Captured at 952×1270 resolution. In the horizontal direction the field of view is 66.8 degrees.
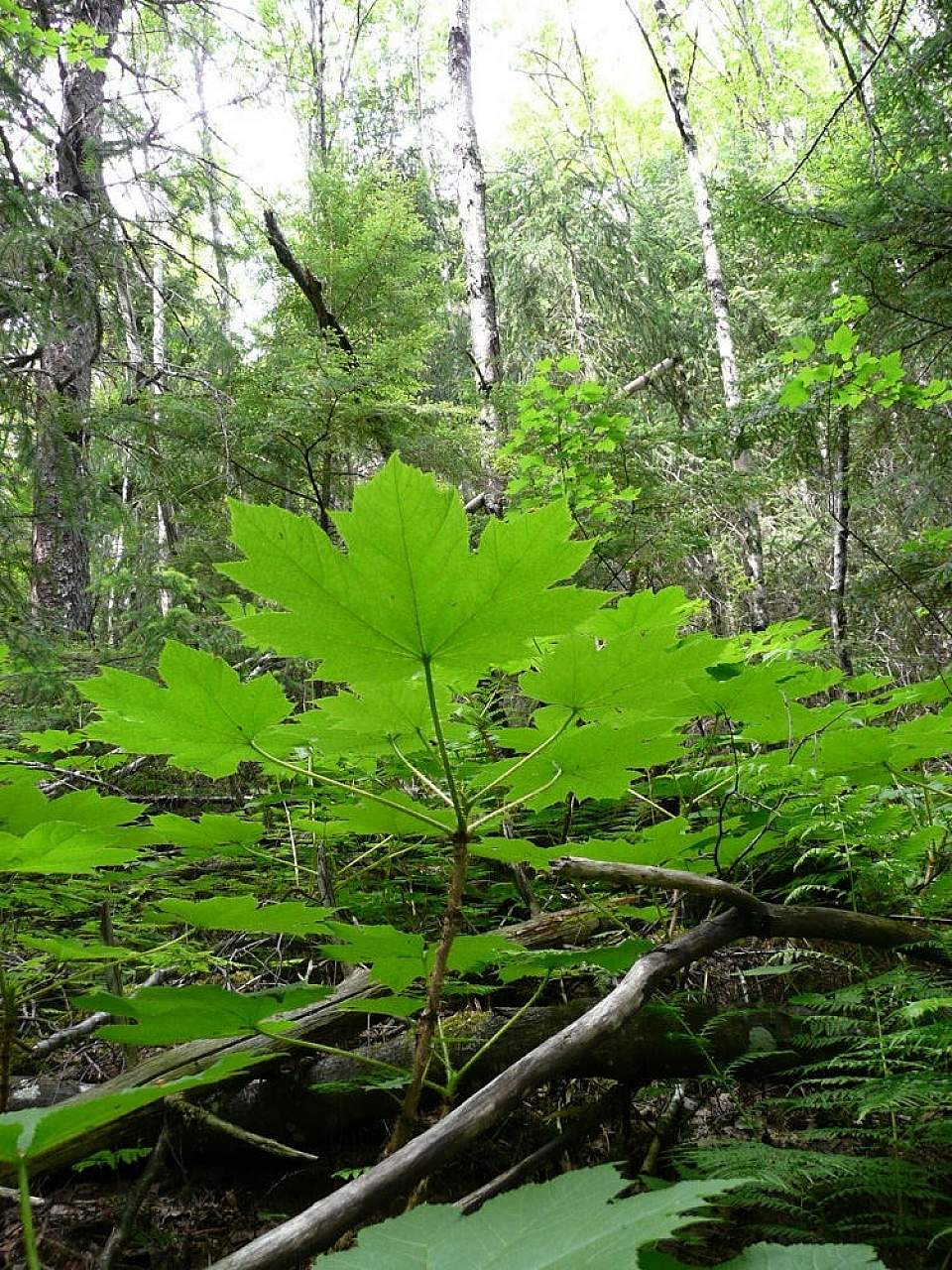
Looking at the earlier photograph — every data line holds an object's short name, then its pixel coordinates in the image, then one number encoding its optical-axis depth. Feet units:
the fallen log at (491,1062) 4.68
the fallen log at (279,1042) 3.73
